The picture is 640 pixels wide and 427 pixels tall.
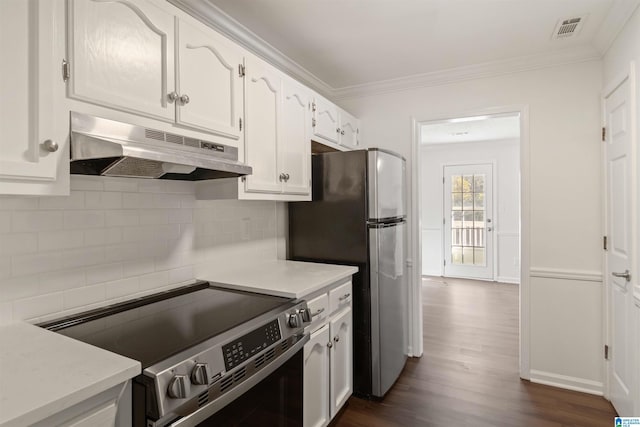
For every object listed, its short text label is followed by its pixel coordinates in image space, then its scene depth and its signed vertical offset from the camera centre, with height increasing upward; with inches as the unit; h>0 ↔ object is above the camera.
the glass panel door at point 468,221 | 240.4 -7.2
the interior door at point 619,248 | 79.2 -9.4
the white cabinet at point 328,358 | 72.1 -33.3
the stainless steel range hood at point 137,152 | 43.8 +8.6
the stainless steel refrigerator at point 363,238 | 93.4 -7.4
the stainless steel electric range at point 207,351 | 39.2 -18.4
